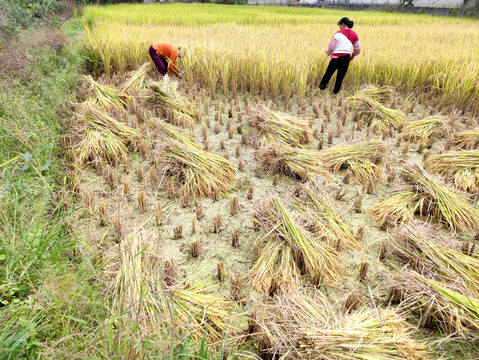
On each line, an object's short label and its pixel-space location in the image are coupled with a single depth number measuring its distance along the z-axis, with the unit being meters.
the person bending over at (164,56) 4.12
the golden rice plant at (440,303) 1.30
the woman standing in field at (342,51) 3.96
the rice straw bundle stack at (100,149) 2.56
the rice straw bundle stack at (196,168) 2.30
